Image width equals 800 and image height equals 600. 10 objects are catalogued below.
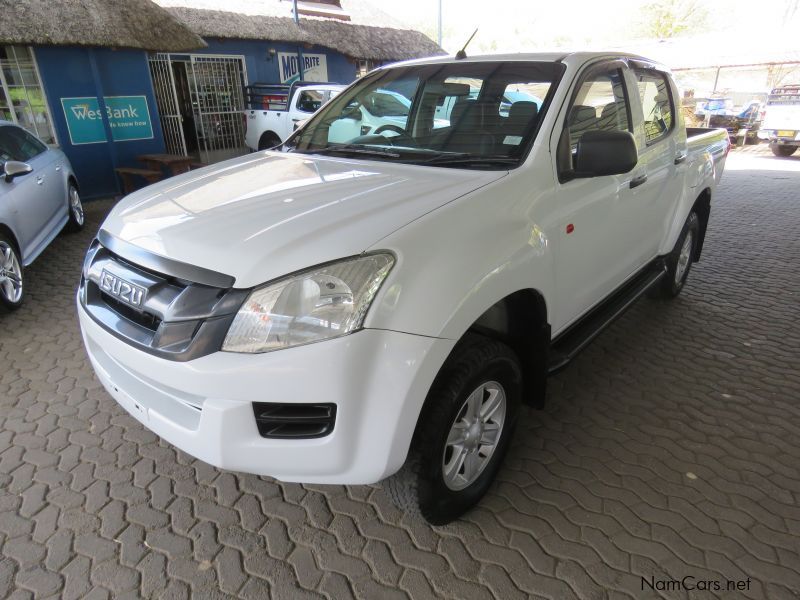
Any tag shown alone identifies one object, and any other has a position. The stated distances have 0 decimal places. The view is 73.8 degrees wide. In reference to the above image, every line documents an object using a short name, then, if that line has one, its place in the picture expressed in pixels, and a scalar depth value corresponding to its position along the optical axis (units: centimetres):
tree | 3984
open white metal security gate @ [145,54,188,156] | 1084
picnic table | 847
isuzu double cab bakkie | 170
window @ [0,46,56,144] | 795
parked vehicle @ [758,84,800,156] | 1353
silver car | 459
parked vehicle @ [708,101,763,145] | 1619
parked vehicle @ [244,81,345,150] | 1052
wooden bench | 844
